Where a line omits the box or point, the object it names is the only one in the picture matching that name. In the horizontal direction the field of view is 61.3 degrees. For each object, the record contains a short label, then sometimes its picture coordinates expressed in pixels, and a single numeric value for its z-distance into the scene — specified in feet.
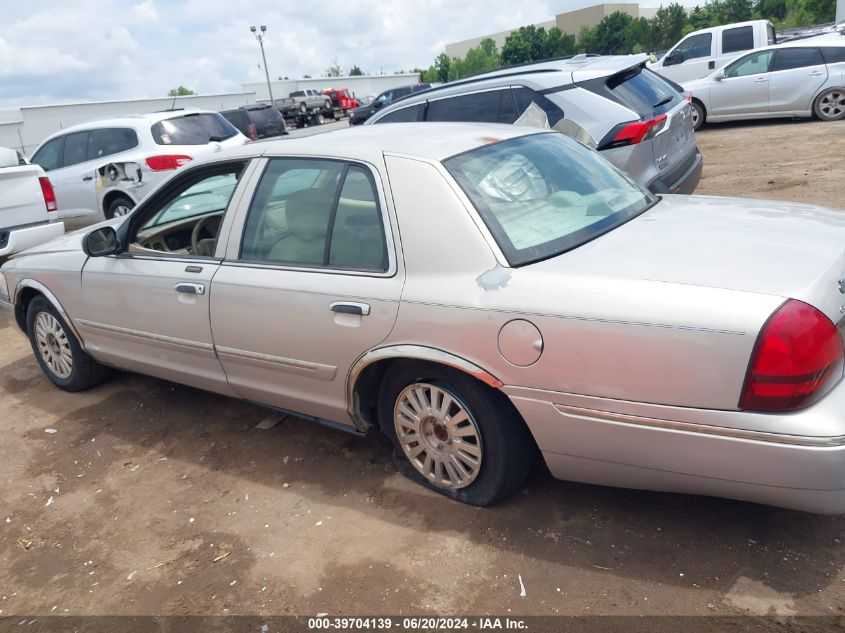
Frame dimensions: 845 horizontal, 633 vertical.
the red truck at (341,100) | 143.33
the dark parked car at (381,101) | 82.49
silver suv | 18.61
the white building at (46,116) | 98.89
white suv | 30.42
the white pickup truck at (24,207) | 24.66
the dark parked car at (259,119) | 69.56
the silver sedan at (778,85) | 40.27
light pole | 158.45
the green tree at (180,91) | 316.17
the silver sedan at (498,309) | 7.54
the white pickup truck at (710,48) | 49.37
